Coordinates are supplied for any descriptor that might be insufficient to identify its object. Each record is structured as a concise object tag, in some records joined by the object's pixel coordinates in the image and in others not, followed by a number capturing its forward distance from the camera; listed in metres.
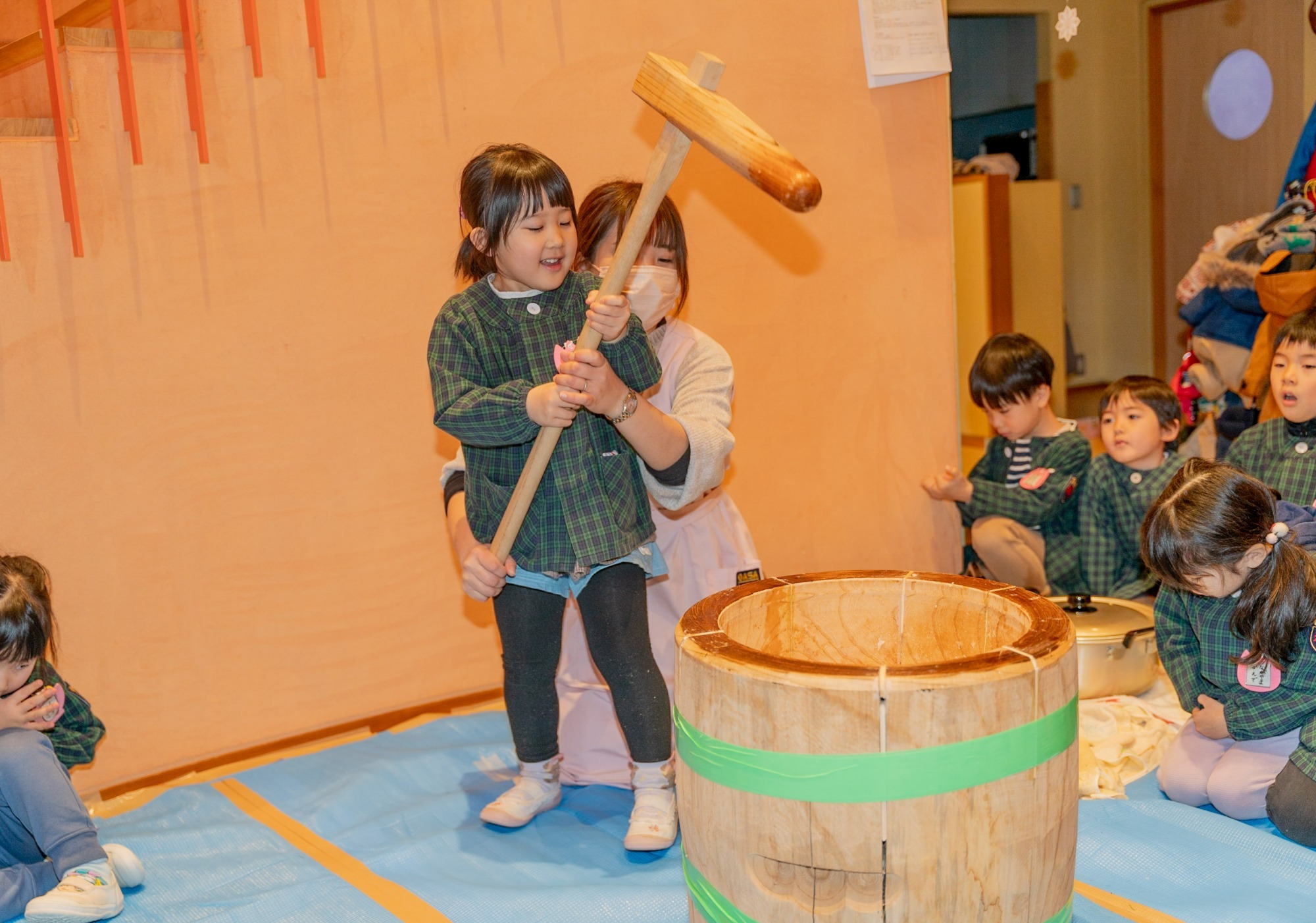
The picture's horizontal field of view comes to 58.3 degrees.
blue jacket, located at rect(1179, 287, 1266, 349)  3.18
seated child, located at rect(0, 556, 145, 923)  1.62
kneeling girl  1.72
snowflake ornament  3.25
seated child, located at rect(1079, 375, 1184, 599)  2.59
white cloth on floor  1.93
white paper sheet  2.72
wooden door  4.75
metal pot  2.21
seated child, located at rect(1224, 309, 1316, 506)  2.24
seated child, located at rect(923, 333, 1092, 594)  2.74
